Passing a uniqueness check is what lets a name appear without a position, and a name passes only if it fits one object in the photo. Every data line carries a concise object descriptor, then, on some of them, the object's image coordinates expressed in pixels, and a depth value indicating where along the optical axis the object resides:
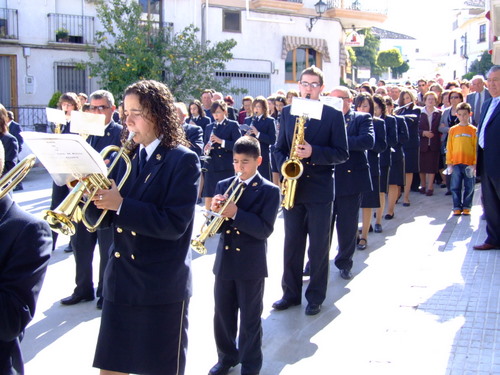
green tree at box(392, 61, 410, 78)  48.72
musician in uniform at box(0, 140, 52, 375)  2.41
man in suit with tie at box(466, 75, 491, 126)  11.03
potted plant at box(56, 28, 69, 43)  21.31
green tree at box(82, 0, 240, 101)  19.83
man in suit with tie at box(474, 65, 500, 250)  6.87
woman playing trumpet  3.18
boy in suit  4.24
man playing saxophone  5.55
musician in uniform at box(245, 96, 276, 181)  10.70
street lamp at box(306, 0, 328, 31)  22.09
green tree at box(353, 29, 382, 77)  44.53
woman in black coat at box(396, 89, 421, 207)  10.88
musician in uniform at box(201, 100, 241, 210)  9.43
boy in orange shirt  9.37
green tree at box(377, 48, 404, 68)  44.00
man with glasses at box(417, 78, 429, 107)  14.46
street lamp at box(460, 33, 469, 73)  54.29
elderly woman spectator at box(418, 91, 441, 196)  11.45
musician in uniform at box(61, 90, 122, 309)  5.99
